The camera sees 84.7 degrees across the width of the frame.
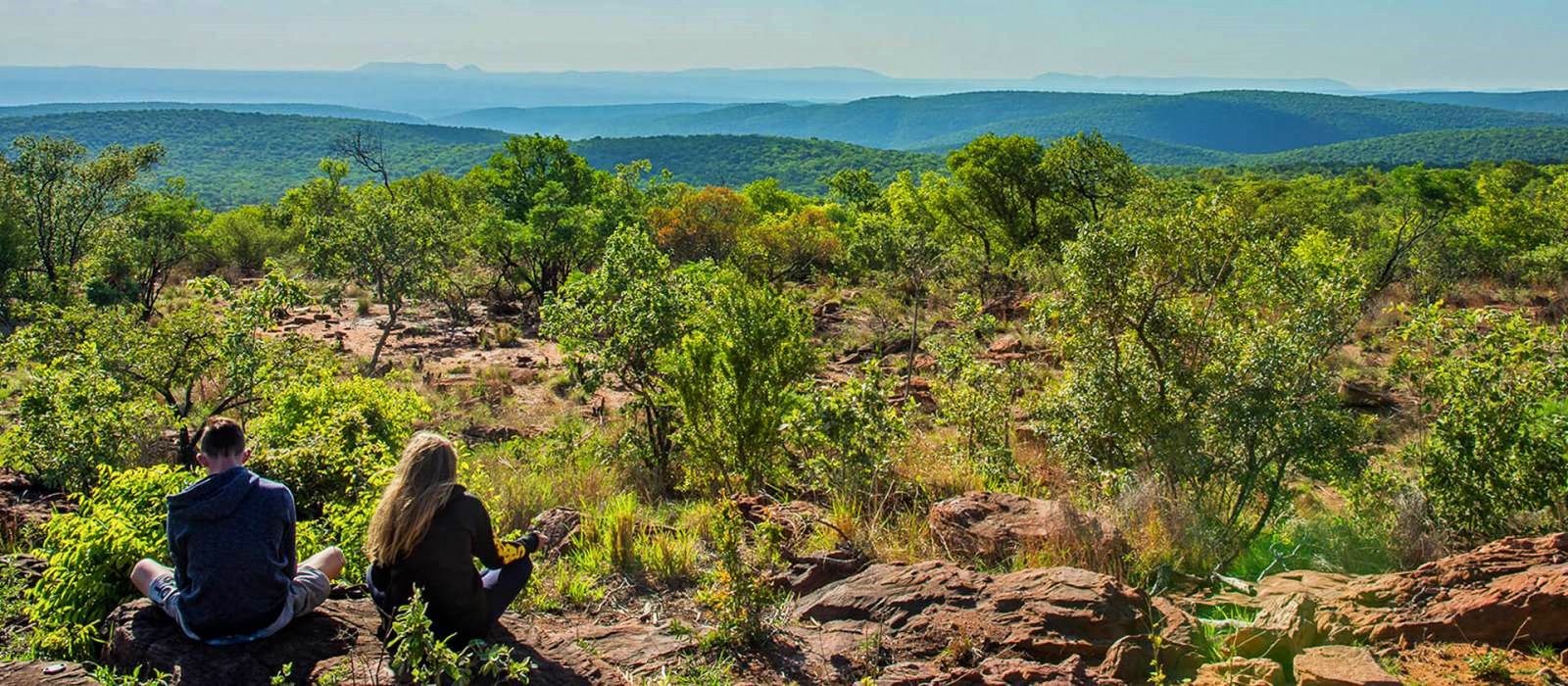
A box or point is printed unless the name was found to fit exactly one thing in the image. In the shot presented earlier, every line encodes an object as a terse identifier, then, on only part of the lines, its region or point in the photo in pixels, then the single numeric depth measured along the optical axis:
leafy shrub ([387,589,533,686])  3.26
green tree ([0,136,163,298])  19.08
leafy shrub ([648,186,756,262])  27.55
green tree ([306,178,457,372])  16.98
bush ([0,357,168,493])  7.06
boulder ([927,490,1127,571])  5.53
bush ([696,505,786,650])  4.40
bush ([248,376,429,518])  5.89
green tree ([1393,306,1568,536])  5.84
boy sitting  3.76
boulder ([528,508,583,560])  6.05
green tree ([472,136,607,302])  23.80
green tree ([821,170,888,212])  49.66
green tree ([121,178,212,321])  21.72
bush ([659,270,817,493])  8.30
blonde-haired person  3.96
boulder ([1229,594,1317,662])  4.19
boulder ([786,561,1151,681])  4.20
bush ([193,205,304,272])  30.86
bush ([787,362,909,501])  7.19
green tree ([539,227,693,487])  9.01
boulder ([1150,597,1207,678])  4.13
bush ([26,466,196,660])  4.09
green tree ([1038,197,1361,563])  6.37
